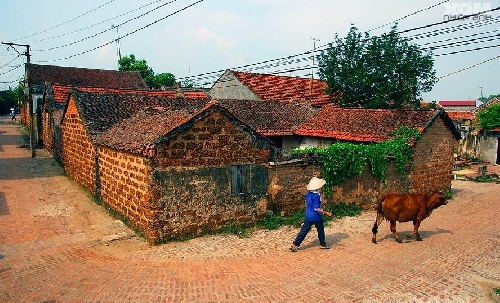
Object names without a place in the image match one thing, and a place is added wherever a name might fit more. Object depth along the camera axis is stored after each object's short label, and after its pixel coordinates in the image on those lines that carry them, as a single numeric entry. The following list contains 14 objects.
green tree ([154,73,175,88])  53.42
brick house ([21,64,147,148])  25.55
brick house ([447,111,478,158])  28.88
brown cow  9.32
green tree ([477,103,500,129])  26.61
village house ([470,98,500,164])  27.34
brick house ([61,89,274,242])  8.95
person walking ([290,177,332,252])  8.62
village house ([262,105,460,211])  11.52
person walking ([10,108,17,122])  47.32
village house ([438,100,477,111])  55.53
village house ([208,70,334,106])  27.81
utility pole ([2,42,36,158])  20.91
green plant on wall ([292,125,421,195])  12.12
